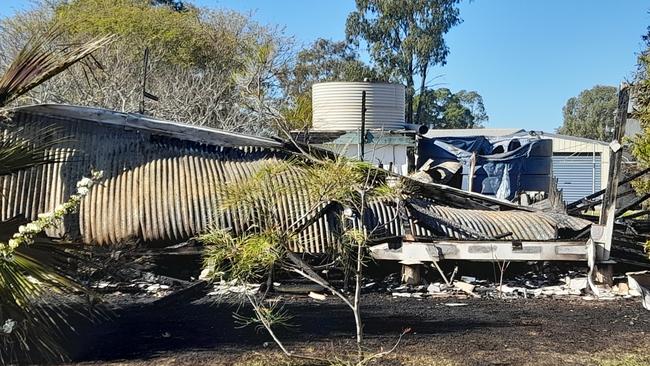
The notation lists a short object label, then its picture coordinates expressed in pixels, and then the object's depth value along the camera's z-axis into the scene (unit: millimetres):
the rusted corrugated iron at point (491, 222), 11453
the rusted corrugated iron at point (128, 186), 10750
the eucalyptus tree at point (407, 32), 44938
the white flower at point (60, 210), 4090
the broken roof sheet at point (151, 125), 11289
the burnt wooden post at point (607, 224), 10359
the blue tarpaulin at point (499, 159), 21952
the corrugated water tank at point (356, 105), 24609
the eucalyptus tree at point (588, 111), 70188
